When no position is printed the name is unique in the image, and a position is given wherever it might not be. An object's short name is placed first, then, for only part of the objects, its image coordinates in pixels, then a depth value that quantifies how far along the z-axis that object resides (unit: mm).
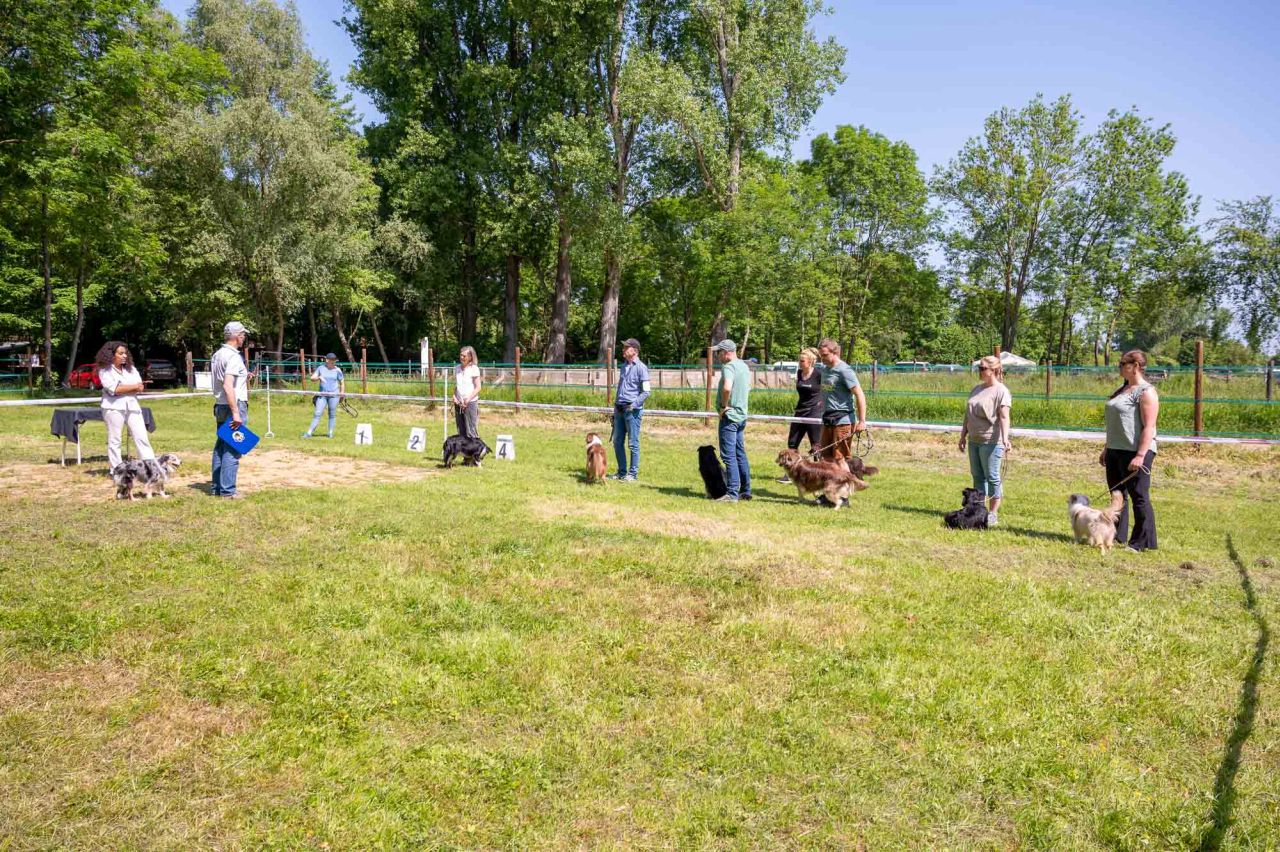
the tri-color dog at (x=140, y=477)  7844
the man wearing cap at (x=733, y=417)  8281
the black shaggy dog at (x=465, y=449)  10633
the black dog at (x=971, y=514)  7184
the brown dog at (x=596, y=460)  9453
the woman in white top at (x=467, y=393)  10656
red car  30641
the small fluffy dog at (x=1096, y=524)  6402
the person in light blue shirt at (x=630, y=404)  9195
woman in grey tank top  6359
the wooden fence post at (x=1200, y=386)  12769
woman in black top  9500
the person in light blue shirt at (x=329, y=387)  14656
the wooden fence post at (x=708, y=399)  18134
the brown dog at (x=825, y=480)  8242
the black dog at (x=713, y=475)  8688
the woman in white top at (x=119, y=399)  8648
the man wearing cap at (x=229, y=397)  7586
